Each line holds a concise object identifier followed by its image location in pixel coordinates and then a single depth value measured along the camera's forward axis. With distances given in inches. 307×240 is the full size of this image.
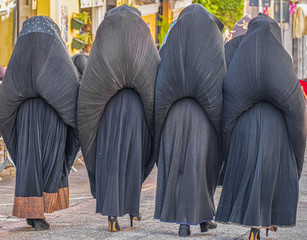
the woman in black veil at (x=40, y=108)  538.0
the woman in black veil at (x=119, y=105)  540.1
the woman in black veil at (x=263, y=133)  508.2
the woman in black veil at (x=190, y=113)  527.0
